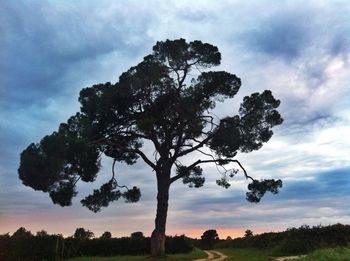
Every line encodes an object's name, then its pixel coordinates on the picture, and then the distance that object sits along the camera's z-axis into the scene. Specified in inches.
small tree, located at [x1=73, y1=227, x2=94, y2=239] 1837.4
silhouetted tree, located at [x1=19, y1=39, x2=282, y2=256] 1389.0
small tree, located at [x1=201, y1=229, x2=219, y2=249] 2587.6
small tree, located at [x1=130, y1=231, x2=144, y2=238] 1862.7
